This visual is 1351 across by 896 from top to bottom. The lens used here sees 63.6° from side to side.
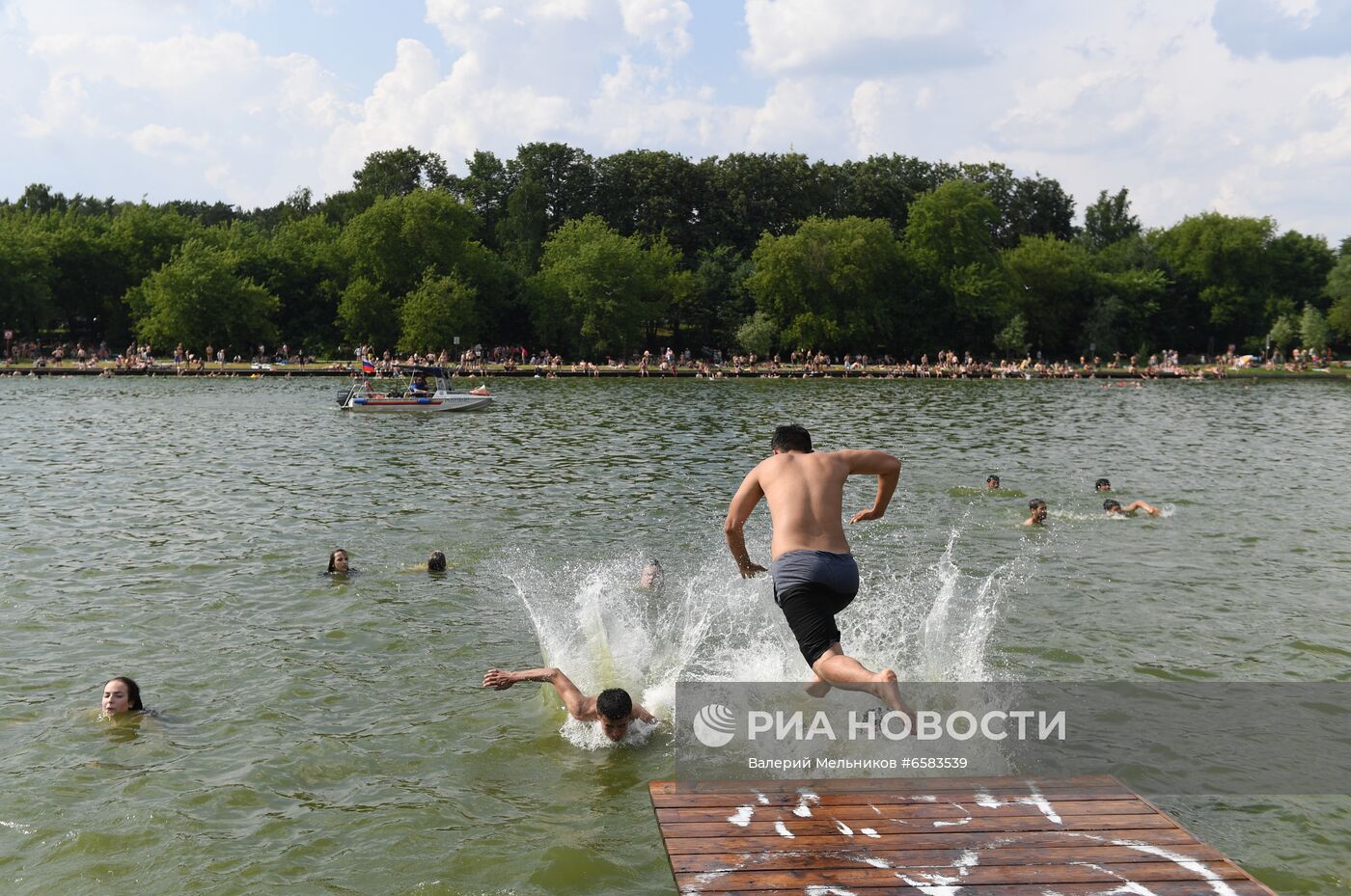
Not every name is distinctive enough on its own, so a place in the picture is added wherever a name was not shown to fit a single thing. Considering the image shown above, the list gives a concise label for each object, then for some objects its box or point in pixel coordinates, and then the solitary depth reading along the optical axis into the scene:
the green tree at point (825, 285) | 93.31
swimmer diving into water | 10.88
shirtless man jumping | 9.01
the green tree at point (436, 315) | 88.25
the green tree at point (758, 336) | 92.00
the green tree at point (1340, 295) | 99.75
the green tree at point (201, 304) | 88.00
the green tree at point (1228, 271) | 107.94
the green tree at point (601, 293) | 91.56
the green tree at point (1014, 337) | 96.19
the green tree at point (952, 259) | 98.38
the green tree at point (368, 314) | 91.81
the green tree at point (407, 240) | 94.75
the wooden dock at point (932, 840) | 7.08
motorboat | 52.28
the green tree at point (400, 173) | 118.75
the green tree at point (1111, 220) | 136.25
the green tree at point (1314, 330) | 99.19
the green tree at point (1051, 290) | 103.12
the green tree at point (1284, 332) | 101.94
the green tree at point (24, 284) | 87.50
